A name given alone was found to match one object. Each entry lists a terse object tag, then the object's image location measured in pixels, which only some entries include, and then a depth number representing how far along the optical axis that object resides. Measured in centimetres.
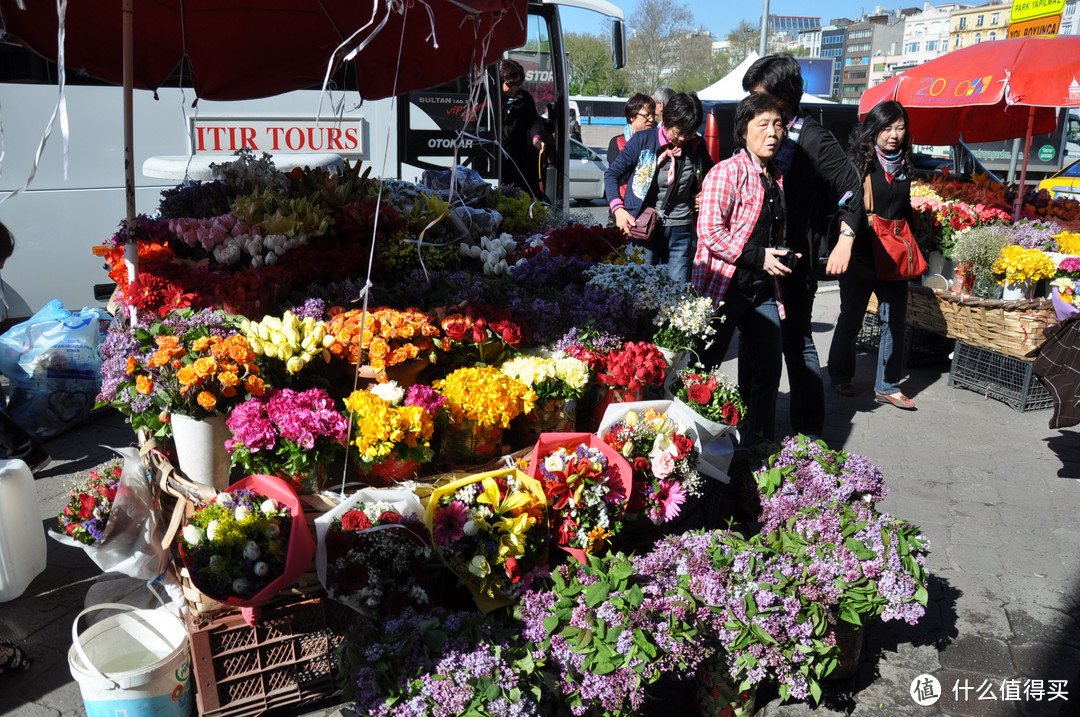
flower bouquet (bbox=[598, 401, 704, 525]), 294
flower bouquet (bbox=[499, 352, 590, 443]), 298
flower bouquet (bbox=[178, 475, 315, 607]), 234
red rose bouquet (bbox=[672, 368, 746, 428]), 335
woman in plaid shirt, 379
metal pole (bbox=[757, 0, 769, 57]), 1852
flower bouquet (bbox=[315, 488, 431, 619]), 243
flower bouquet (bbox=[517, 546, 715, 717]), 226
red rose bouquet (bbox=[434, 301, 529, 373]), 302
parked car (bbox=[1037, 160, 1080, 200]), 1416
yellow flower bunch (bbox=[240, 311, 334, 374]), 271
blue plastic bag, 498
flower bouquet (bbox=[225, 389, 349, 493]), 252
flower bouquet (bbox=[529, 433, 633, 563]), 272
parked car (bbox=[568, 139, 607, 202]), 1700
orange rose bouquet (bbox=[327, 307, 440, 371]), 278
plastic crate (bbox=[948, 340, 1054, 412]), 561
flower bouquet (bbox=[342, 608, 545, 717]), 206
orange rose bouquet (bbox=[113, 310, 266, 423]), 257
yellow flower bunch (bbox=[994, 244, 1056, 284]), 535
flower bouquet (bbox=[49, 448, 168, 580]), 289
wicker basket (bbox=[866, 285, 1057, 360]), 536
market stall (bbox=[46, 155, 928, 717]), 235
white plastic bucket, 238
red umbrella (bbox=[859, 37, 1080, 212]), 597
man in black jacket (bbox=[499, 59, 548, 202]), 736
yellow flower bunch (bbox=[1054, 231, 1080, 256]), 570
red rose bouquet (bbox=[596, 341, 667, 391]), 318
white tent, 1399
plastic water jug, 318
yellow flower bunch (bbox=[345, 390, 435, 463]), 259
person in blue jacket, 520
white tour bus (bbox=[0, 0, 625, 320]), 583
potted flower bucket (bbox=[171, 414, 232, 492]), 266
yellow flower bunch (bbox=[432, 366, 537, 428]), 278
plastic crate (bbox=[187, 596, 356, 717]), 252
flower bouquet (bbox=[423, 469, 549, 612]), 257
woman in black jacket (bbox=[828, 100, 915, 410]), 509
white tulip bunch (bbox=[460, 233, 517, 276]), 370
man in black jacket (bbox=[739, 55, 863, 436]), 399
